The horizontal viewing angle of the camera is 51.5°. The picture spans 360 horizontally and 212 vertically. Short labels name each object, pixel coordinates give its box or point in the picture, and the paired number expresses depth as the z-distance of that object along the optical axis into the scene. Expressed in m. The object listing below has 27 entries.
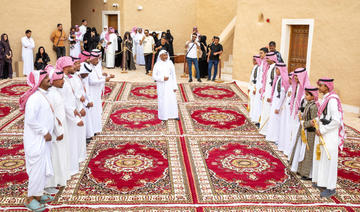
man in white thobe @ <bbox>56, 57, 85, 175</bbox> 4.99
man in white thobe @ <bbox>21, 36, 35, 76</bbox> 13.29
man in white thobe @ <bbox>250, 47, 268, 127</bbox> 7.68
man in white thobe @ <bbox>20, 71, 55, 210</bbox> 4.06
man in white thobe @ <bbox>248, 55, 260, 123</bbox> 7.91
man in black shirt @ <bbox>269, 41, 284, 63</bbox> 7.33
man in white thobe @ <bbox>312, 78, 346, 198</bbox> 4.62
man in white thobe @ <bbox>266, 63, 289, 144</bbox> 6.34
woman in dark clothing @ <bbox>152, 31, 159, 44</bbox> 15.68
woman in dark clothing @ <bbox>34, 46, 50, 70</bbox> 13.57
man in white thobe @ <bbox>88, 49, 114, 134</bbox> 6.59
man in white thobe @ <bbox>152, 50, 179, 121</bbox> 8.07
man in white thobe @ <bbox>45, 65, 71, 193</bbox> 4.44
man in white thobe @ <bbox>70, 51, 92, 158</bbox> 5.54
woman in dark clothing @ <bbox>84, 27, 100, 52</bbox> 15.81
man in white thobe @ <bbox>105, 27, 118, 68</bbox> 15.64
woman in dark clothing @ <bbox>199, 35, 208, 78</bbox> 13.98
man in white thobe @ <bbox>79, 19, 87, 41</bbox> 16.47
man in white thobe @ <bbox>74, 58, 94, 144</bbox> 5.70
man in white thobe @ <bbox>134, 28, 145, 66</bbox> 15.84
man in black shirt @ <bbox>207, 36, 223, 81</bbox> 12.99
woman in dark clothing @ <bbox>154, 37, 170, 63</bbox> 12.79
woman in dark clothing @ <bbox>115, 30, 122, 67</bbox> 16.02
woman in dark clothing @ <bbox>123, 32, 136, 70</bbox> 15.11
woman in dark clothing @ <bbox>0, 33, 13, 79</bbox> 12.47
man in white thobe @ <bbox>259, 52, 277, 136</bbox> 6.95
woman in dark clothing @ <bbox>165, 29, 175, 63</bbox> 15.23
